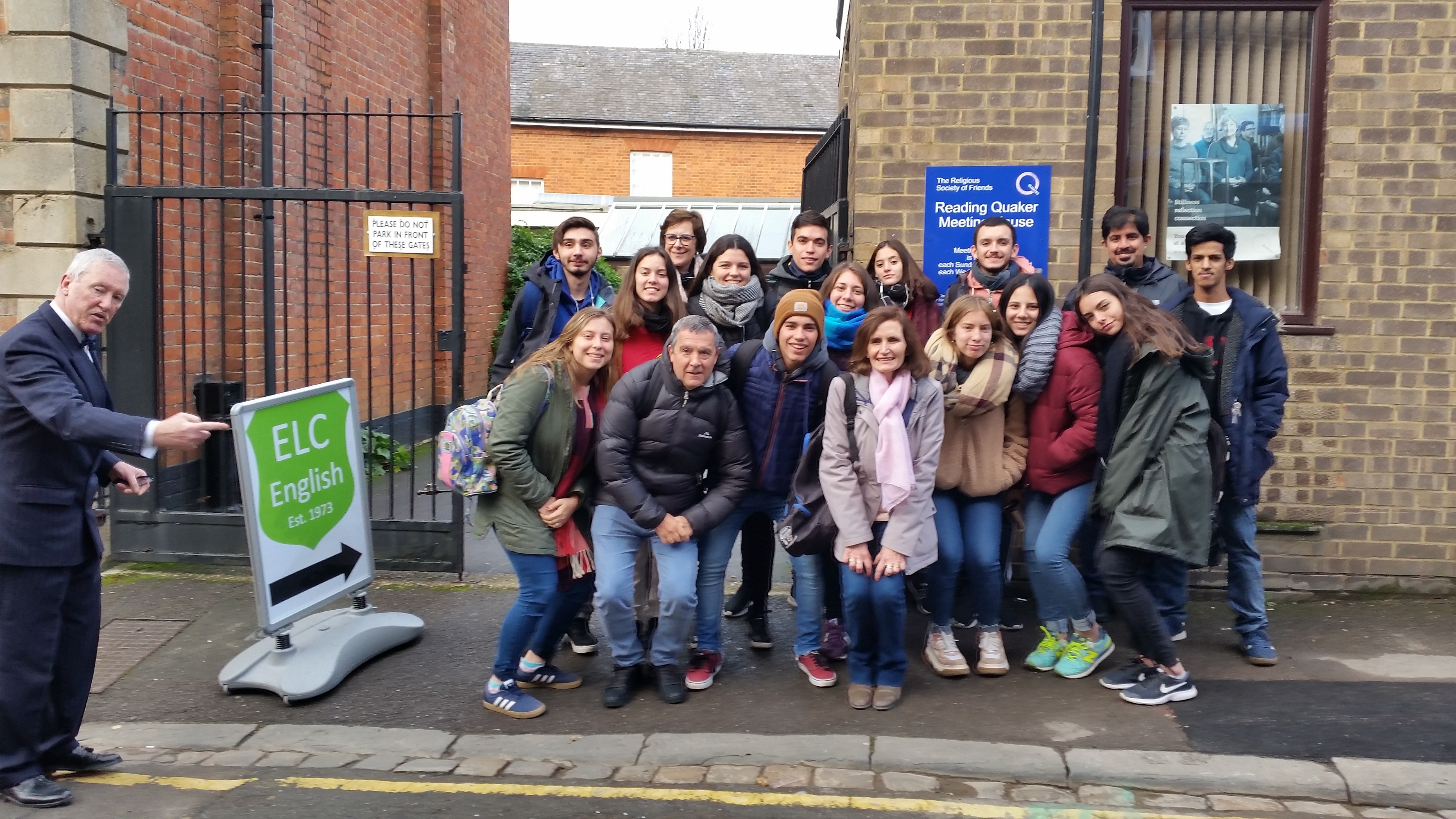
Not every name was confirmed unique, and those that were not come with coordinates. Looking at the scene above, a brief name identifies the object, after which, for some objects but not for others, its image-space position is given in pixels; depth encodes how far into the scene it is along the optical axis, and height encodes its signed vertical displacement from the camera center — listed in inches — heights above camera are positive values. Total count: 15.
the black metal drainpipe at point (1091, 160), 260.2 +39.4
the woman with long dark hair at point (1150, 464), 195.5 -20.2
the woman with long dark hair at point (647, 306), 210.5 +4.4
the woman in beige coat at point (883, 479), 193.6 -23.3
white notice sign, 277.7 +21.5
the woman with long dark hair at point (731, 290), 215.9 +7.7
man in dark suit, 160.4 -26.3
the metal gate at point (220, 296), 275.1 +7.0
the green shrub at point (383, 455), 414.6 -45.5
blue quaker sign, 262.1 +29.4
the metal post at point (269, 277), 282.7 +11.2
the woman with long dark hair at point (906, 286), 224.4 +9.4
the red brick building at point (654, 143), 1224.2 +194.3
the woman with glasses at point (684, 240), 233.3 +18.1
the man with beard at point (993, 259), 225.8 +15.1
